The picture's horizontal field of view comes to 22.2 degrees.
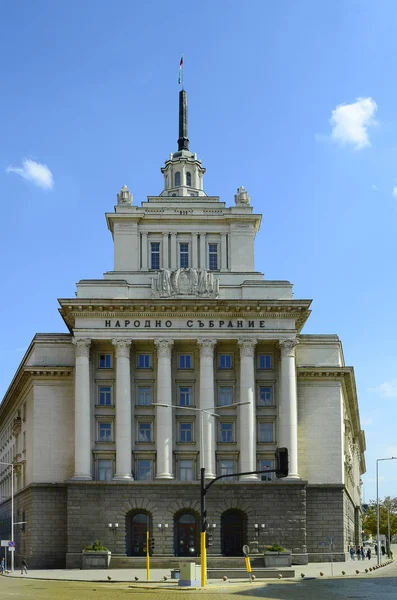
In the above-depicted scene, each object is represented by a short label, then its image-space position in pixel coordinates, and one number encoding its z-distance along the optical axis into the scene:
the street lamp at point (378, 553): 92.54
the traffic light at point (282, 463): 50.62
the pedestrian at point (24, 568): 82.86
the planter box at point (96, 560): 83.94
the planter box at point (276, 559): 80.56
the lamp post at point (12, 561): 86.81
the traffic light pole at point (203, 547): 59.12
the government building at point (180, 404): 88.75
